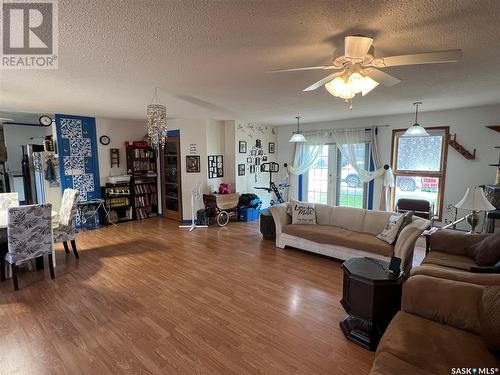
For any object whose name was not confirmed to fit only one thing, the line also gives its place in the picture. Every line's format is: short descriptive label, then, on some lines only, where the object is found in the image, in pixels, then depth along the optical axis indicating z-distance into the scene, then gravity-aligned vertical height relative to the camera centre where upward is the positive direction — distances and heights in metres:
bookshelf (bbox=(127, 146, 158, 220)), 6.37 -0.35
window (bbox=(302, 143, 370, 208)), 6.14 -0.33
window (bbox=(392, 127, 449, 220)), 5.11 +0.04
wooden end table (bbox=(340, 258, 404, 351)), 2.11 -1.11
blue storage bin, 6.38 -1.16
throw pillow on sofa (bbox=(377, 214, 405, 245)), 3.42 -0.84
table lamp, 3.09 -0.42
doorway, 6.25 -0.29
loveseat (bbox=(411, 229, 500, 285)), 2.01 -0.88
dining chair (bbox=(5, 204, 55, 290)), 3.01 -0.81
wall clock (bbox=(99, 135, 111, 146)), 5.95 +0.63
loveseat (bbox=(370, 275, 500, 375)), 1.38 -1.04
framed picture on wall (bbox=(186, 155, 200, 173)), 6.11 +0.09
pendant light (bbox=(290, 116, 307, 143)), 5.89 +0.66
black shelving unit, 6.00 -0.77
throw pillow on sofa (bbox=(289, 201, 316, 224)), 4.41 -0.80
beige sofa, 3.22 -0.99
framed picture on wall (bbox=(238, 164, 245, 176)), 6.62 -0.07
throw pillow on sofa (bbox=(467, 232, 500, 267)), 2.40 -0.81
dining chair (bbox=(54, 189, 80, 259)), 3.84 -0.86
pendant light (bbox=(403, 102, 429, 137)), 4.31 +0.60
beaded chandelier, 3.50 +0.63
